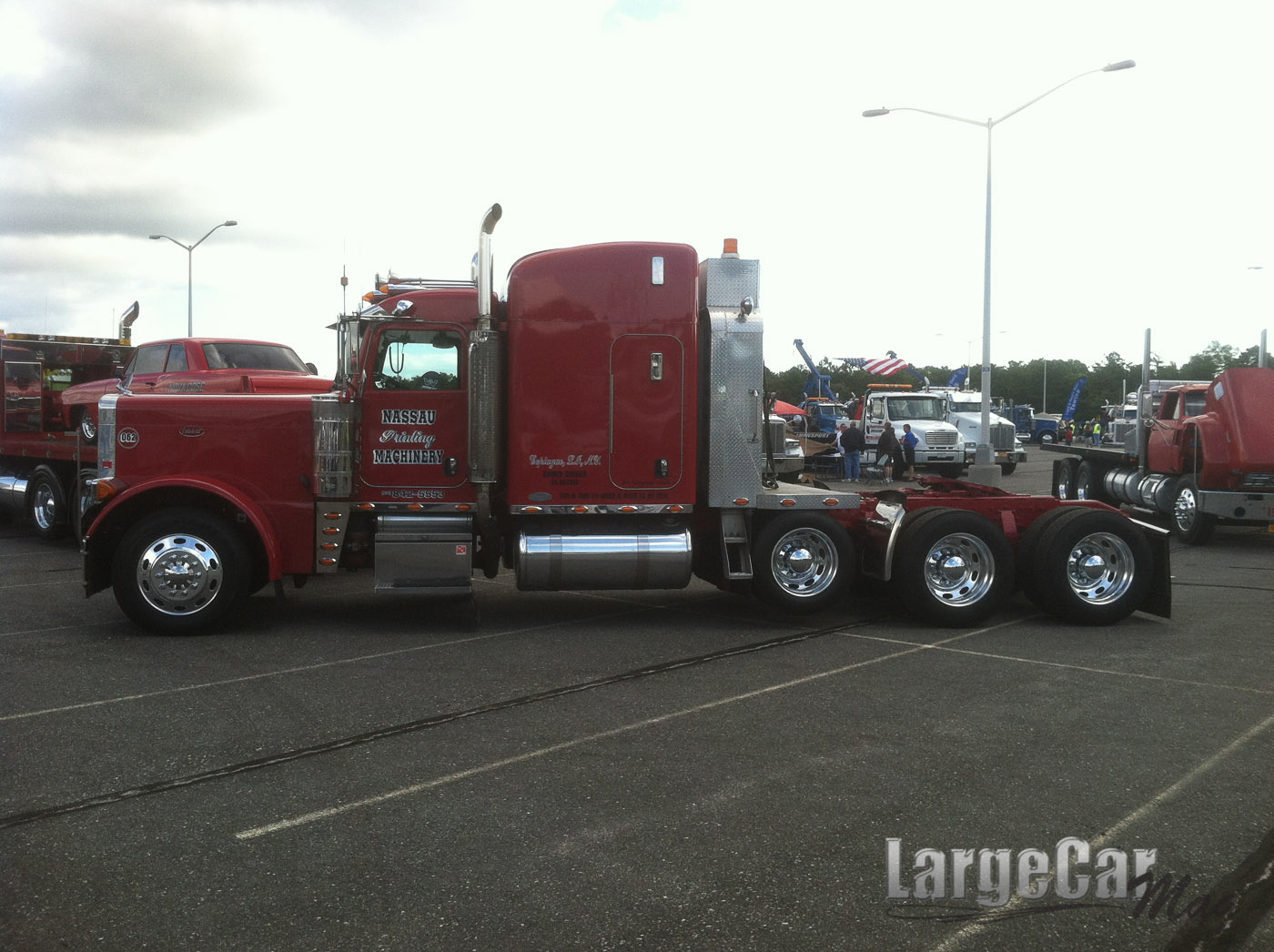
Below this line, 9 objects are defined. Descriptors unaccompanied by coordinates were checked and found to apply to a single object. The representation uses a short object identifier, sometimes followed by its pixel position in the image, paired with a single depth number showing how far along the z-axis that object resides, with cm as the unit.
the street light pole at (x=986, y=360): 2619
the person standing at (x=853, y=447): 2842
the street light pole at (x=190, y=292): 4094
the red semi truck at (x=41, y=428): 1540
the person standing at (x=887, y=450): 2861
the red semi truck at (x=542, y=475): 908
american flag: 4514
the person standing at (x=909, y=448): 2941
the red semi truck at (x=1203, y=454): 1490
